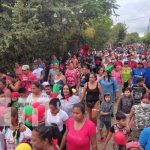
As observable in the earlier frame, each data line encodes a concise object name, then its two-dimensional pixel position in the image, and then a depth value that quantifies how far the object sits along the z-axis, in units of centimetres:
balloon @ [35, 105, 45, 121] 301
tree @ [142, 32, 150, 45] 3754
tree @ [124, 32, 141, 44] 5222
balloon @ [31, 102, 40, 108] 325
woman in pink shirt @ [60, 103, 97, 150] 260
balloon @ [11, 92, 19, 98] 384
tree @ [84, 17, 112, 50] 1486
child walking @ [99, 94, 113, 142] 402
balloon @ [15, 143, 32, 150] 203
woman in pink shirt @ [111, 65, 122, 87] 588
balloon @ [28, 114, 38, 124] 294
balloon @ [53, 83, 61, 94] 438
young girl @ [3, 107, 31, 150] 259
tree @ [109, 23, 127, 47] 3737
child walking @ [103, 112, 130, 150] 327
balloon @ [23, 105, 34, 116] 299
